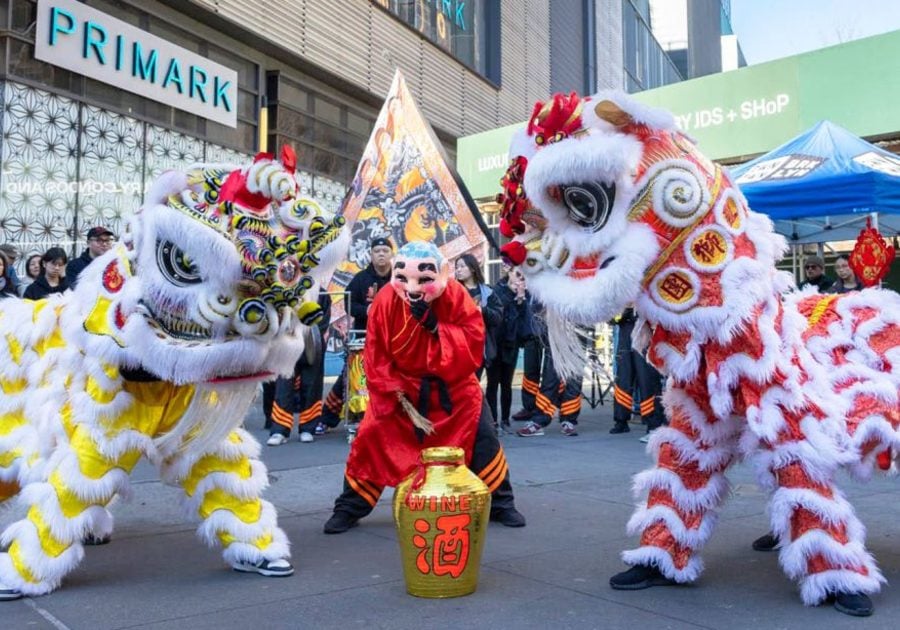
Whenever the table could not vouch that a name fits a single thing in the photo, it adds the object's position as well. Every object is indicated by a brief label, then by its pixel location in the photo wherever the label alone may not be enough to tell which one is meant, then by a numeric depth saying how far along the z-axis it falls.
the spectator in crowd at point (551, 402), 8.51
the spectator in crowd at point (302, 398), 7.70
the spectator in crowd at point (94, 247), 5.67
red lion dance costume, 3.09
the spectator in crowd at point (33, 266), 7.32
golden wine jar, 3.32
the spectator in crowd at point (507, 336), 8.65
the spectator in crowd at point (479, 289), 7.80
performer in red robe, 4.40
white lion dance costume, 3.35
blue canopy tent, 7.10
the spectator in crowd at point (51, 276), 6.47
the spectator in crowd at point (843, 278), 7.25
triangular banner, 9.84
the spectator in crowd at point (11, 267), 6.57
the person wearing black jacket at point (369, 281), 7.62
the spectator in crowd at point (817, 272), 7.92
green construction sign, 10.59
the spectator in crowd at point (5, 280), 6.30
